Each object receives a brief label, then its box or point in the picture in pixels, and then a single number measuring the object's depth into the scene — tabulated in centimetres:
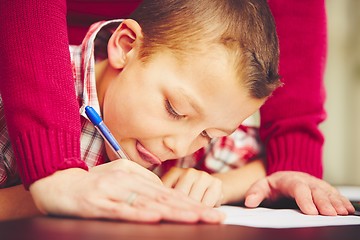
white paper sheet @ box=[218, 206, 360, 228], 65
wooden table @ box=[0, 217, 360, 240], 51
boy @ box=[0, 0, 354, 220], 83
